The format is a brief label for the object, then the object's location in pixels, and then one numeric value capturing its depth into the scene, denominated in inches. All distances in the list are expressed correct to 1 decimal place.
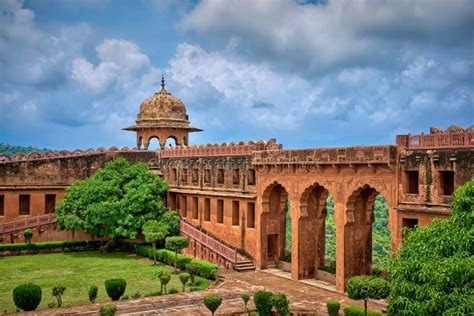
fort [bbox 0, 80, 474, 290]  884.0
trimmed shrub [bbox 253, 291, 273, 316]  820.6
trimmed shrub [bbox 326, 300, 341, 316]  798.5
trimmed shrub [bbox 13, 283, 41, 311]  856.3
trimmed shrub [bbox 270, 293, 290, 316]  810.2
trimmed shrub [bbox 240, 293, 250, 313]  834.8
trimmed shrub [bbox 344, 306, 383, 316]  793.1
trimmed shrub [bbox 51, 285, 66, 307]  879.1
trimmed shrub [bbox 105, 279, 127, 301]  917.9
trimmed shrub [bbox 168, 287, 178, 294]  973.9
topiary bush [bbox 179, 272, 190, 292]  987.9
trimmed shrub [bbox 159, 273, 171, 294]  962.7
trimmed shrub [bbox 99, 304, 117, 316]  768.3
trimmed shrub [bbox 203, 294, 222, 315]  815.7
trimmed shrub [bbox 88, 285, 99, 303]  897.1
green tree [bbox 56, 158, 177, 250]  1409.9
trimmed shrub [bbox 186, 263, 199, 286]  1064.8
